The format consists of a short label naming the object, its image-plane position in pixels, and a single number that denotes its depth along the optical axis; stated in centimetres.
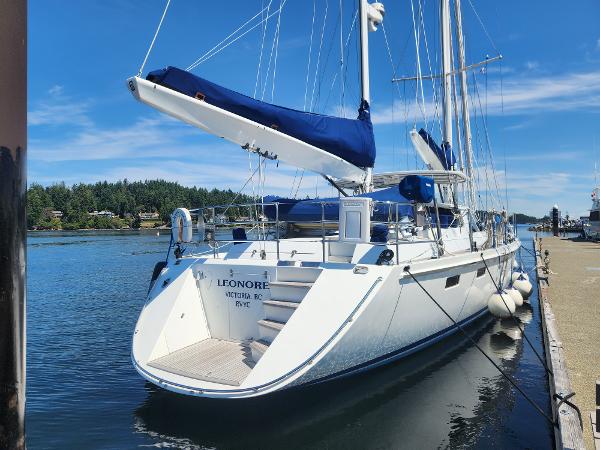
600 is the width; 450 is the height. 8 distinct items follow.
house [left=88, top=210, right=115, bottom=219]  12838
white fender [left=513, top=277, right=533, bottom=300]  1303
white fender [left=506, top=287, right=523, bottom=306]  1114
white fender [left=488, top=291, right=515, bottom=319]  997
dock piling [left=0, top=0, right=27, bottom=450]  242
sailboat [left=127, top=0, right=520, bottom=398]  563
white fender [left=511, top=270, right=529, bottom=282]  1389
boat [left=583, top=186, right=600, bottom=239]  4260
